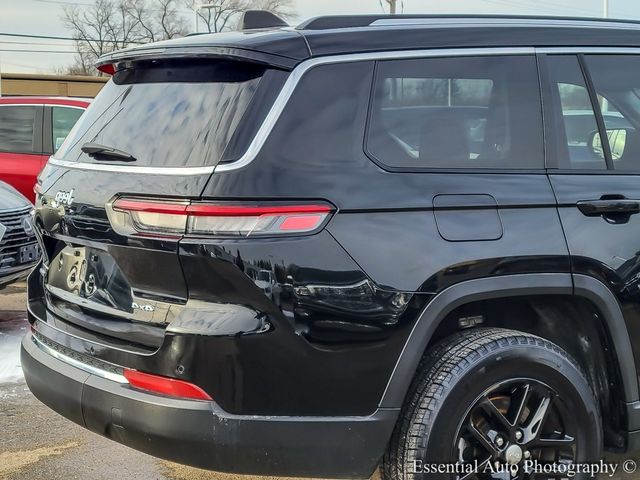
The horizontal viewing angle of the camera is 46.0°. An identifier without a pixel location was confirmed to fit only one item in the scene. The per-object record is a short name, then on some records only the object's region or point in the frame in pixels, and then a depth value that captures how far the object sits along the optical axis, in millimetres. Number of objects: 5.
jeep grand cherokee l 2408
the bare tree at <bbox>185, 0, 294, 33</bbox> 38719
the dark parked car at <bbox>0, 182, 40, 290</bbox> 5699
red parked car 8312
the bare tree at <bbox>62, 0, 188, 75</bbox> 51719
